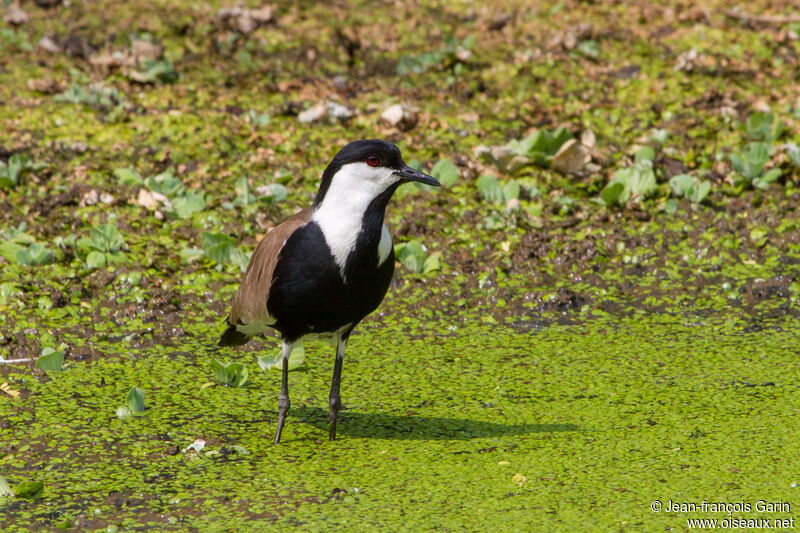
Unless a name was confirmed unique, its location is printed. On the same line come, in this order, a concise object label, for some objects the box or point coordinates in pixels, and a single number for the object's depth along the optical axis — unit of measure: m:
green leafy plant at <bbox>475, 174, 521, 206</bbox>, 15.27
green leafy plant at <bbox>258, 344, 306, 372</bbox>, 11.59
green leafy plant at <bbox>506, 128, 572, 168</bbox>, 15.81
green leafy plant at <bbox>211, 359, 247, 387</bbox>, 11.00
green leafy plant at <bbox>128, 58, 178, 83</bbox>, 17.67
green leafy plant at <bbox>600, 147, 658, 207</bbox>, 14.95
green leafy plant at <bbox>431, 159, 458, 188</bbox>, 15.43
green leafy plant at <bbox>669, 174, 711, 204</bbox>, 15.01
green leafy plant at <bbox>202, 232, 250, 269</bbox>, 13.59
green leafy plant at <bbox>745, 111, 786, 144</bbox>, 16.41
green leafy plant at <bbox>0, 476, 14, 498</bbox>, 8.61
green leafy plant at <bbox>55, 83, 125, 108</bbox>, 17.06
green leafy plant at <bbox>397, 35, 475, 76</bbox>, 18.66
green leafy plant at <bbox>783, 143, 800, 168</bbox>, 15.37
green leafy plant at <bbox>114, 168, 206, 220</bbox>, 14.76
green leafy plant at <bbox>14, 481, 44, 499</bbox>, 8.56
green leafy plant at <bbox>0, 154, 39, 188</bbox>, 14.94
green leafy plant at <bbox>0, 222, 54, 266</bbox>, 13.21
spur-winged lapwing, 9.51
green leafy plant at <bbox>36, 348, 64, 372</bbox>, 11.05
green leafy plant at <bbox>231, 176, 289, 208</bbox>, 14.99
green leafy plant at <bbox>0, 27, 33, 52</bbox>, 18.87
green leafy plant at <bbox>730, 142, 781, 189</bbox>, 15.31
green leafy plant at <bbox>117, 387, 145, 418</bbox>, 10.25
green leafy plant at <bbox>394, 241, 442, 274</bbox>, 13.80
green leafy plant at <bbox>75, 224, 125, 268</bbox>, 13.60
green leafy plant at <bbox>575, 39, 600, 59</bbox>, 19.02
